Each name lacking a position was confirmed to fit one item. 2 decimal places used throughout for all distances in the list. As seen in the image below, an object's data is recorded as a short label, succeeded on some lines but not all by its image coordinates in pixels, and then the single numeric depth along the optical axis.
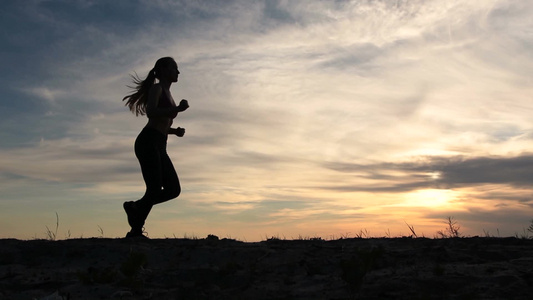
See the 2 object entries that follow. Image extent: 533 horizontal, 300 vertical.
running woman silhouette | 7.81
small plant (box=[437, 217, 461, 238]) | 7.91
